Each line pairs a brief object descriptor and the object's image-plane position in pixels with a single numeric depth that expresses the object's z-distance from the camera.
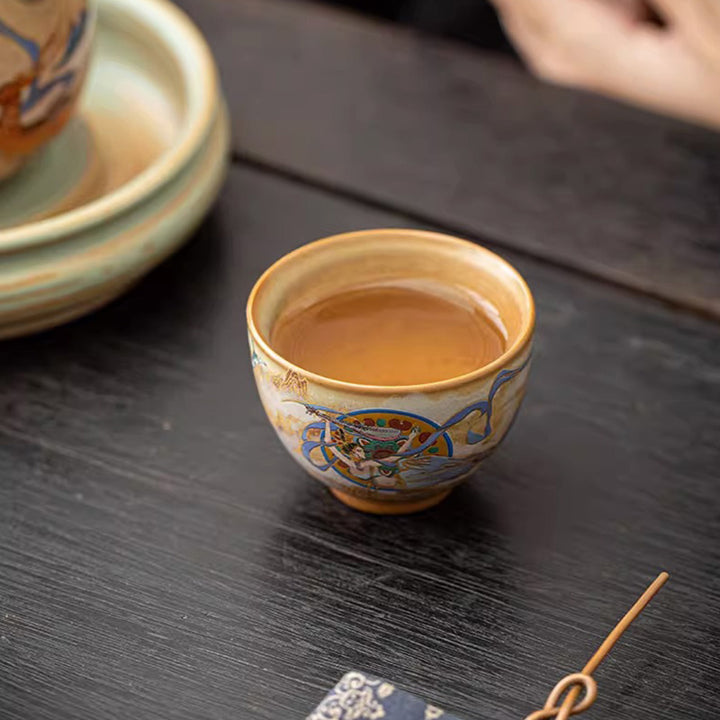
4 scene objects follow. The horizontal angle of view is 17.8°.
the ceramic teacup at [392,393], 0.56
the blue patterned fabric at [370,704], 0.53
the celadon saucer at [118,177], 0.64
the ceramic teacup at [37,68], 0.63
